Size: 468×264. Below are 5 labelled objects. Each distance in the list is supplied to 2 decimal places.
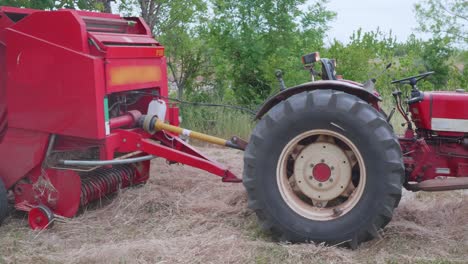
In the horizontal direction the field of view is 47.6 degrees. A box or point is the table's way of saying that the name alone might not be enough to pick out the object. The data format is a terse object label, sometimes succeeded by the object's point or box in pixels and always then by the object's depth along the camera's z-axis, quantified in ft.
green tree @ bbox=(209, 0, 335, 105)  30.96
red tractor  12.16
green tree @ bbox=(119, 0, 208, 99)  30.89
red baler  13.97
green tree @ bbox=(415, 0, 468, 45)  62.49
